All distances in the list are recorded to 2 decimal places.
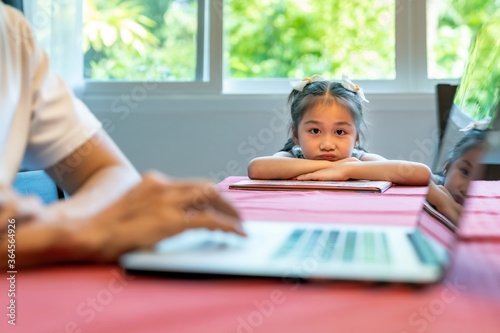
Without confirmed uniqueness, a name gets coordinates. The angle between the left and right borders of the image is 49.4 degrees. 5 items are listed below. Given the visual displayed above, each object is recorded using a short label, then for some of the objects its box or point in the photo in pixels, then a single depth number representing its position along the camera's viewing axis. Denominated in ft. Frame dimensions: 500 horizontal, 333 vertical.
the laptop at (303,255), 1.27
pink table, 1.09
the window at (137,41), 8.95
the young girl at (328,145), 4.76
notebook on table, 4.05
